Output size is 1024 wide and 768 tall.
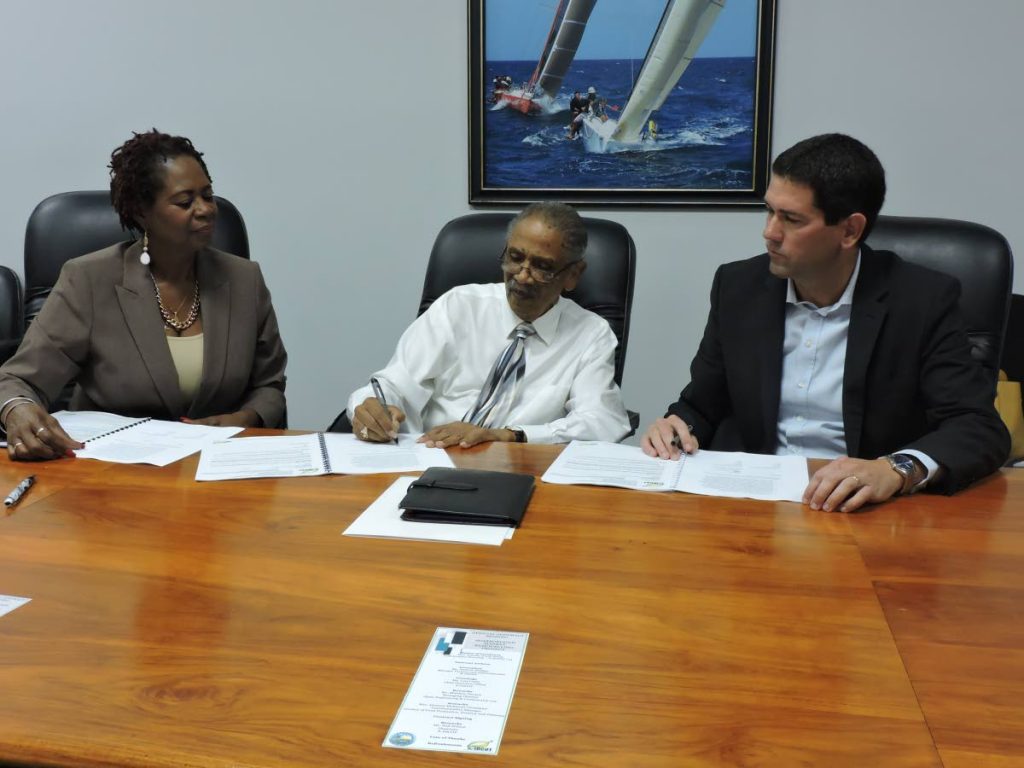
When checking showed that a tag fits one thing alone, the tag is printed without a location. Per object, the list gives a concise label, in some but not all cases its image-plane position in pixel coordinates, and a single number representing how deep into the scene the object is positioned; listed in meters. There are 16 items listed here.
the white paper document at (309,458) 1.67
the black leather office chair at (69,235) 2.56
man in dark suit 1.83
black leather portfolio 1.41
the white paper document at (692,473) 1.57
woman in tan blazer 2.16
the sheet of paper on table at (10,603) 1.13
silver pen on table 1.49
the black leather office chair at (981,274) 2.00
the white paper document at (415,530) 1.35
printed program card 0.87
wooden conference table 0.87
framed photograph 2.88
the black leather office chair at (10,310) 2.87
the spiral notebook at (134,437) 1.76
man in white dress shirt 2.26
